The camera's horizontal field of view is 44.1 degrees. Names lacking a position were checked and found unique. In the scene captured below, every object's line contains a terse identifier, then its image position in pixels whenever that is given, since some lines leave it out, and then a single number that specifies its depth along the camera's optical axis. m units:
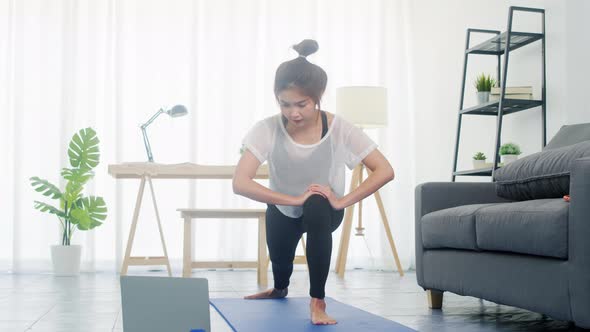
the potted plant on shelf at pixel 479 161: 4.53
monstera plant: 4.84
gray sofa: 1.84
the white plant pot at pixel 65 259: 4.79
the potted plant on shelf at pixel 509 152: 4.16
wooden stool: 4.07
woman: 2.33
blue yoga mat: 2.19
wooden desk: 4.46
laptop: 1.63
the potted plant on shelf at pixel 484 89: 4.50
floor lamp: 4.80
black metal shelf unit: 4.17
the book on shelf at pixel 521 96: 4.20
